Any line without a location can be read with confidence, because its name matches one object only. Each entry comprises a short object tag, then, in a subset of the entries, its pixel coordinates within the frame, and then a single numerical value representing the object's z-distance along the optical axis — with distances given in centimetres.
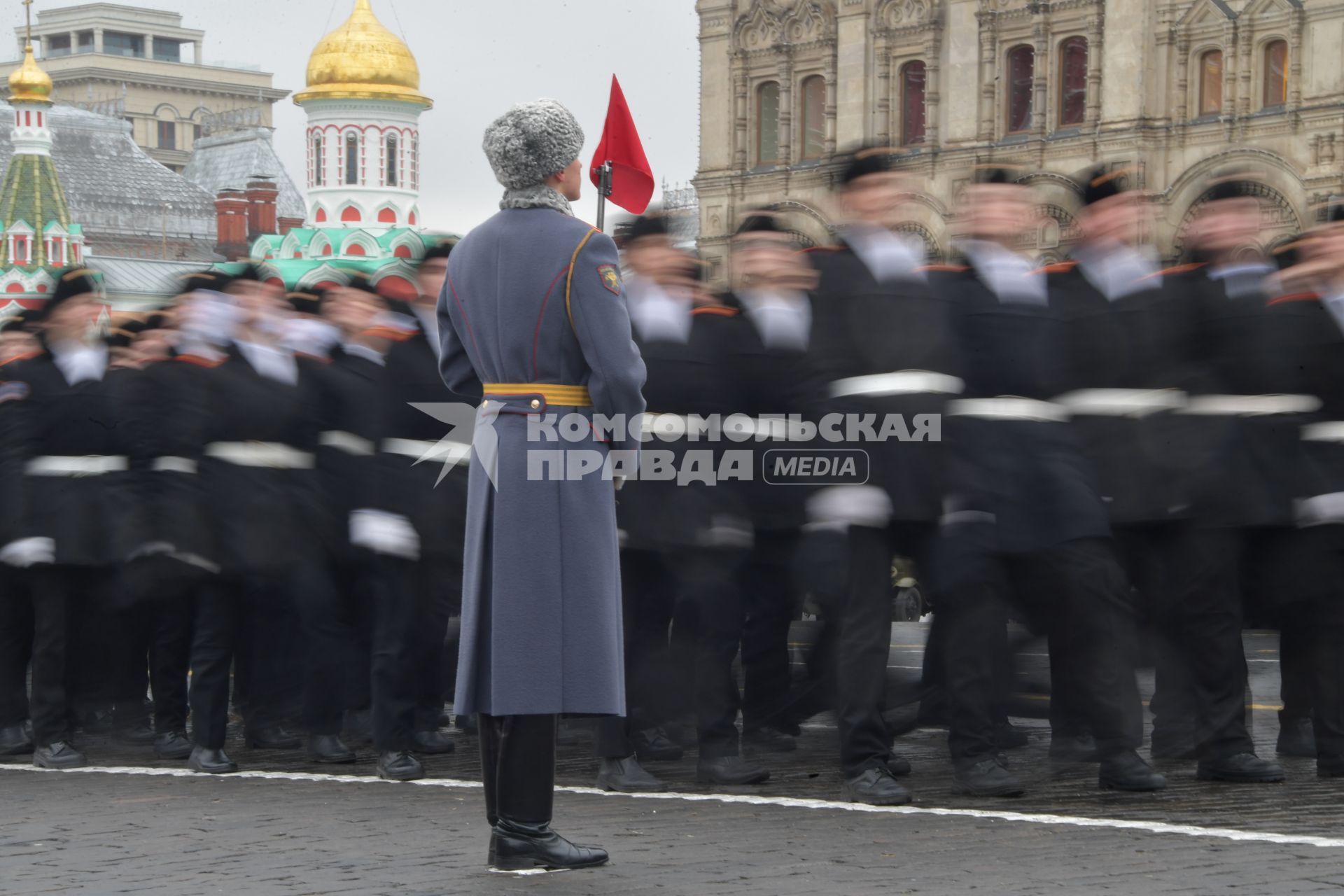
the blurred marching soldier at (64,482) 875
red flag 1352
